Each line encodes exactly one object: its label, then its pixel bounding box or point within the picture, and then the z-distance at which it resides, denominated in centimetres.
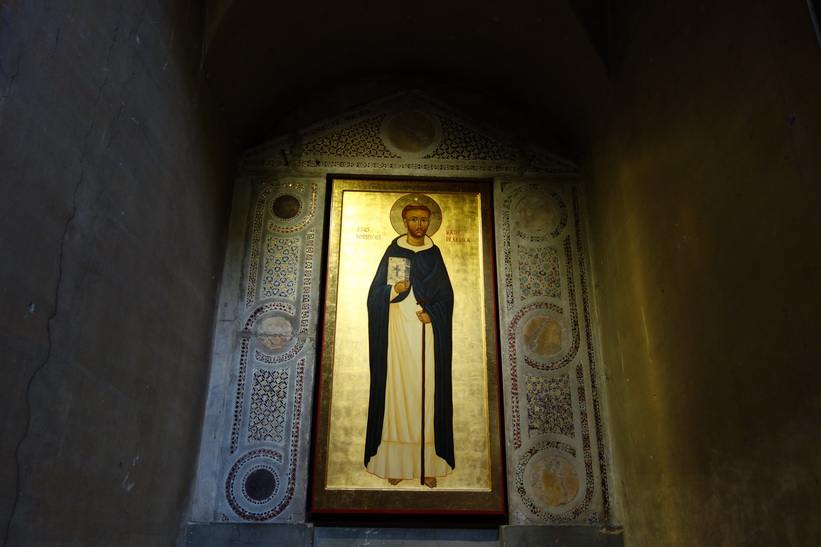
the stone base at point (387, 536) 385
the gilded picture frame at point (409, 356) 406
